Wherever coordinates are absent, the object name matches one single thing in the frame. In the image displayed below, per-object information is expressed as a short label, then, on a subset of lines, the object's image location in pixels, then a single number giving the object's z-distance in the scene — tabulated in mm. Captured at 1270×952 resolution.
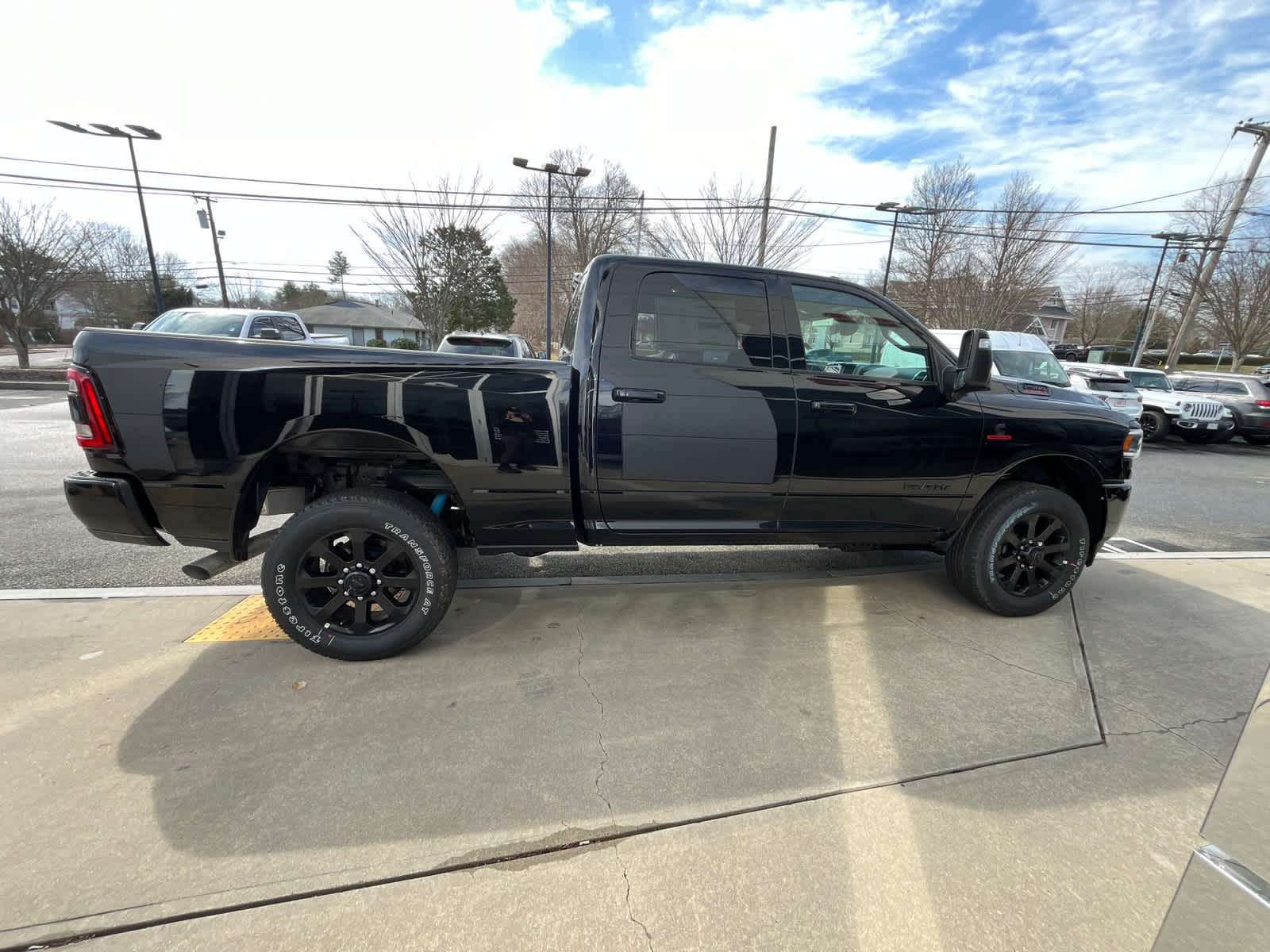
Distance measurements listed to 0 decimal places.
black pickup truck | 2566
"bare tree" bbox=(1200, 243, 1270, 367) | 25891
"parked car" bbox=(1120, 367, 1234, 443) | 13141
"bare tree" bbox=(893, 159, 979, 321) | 27859
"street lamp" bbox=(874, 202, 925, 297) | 22672
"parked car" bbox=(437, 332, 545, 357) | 9898
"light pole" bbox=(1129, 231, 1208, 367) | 27375
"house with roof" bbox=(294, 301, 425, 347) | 52031
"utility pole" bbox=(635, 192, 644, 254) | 26009
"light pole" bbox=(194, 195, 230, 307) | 27203
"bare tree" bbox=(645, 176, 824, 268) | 21406
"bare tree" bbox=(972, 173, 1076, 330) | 26062
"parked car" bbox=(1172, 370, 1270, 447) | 13609
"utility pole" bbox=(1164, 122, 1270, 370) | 25594
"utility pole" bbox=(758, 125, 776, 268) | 18825
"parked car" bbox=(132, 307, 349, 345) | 9289
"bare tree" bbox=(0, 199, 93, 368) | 23047
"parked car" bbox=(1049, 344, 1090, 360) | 38166
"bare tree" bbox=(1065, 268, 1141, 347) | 48500
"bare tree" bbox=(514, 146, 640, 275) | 28625
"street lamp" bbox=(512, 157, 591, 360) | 18484
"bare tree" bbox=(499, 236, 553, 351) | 34219
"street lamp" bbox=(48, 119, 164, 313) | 18698
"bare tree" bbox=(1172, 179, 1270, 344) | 26923
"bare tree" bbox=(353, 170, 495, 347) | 22953
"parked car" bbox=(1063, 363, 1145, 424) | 13156
